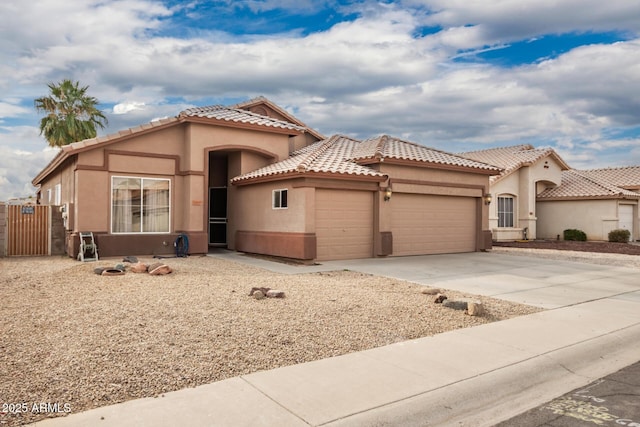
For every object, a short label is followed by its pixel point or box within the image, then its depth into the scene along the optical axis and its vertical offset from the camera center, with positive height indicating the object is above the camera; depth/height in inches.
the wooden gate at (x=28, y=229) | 653.3 -19.0
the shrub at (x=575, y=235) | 1084.5 -40.6
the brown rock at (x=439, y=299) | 345.7 -59.2
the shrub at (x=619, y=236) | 1045.8 -40.7
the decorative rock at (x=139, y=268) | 458.3 -49.8
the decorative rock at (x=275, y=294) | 346.6 -56.0
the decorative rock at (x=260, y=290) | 348.9 -54.5
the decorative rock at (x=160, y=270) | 447.8 -50.8
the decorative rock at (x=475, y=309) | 312.4 -59.8
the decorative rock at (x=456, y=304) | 324.5 -60.0
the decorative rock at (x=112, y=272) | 442.9 -52.4
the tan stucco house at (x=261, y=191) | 595.2 +33.9
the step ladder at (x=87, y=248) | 576.4 -39.0
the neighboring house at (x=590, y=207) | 1079.0 +24.6
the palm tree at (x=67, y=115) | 1155.9 +247.5
